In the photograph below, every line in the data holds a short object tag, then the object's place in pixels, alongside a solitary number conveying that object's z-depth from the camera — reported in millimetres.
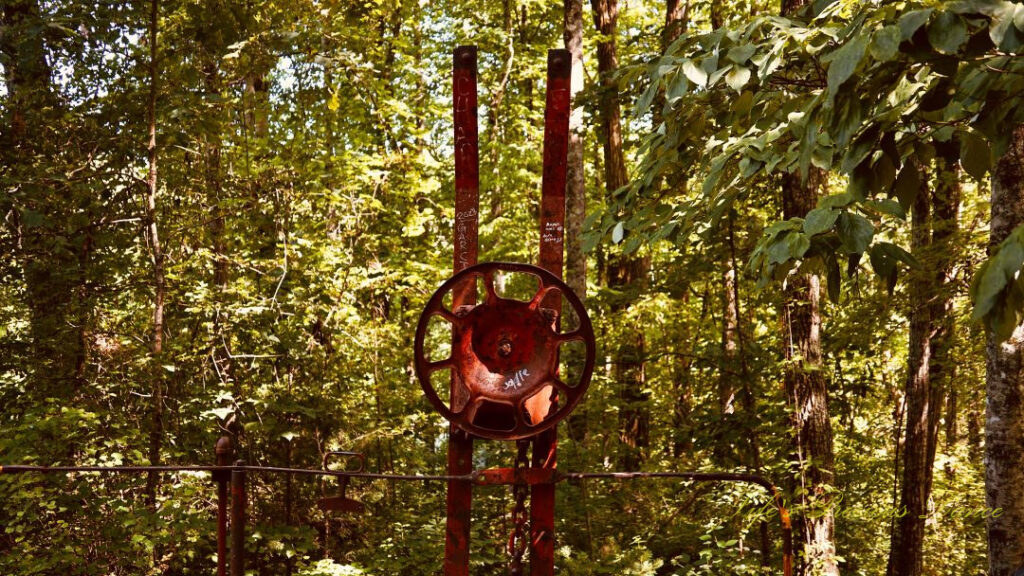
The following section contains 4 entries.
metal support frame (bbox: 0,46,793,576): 2617
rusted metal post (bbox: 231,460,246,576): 2850
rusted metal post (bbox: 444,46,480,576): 2666
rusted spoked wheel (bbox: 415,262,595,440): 2398
